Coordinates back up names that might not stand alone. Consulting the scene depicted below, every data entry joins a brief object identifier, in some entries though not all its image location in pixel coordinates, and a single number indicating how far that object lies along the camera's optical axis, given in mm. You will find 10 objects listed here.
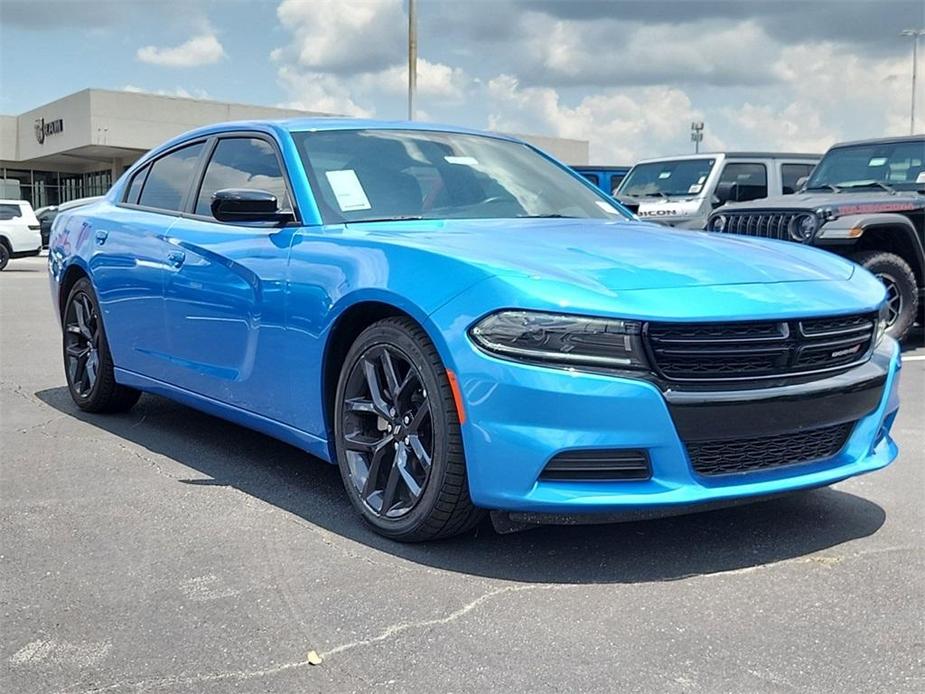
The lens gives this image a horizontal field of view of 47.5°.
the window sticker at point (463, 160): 4695
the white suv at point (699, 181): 13273
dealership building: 41281
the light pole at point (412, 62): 22453
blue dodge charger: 3176
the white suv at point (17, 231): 23812
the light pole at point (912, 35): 45047
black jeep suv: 8633
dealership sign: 44344
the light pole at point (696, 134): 58031
